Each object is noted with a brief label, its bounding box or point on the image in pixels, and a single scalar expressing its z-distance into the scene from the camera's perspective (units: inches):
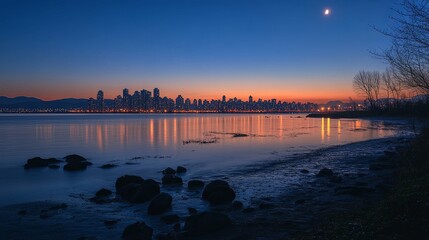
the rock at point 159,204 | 513.0
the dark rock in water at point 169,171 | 849.3
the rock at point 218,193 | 558.6
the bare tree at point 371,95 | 4709.6
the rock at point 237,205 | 518.8
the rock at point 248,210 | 494.9
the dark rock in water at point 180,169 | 881.2
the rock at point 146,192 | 578.6
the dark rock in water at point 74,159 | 1085.6
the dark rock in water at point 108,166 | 993.1
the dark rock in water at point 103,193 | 641.3
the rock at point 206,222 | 411.8
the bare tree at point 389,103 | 3926.7
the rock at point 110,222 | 465.7
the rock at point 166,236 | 393.5
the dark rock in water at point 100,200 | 592.2
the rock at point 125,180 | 680.3
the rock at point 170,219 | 469.9
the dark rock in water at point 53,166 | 978.9
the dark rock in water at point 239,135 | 2134.6
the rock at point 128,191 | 605.6
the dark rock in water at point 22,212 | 535.2
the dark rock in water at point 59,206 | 564.6
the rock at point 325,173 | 741.2
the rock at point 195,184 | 680.9
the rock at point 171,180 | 721.6
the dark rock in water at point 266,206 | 513.0
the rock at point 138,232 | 395.5
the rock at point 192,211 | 509.8
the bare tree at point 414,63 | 485.2
